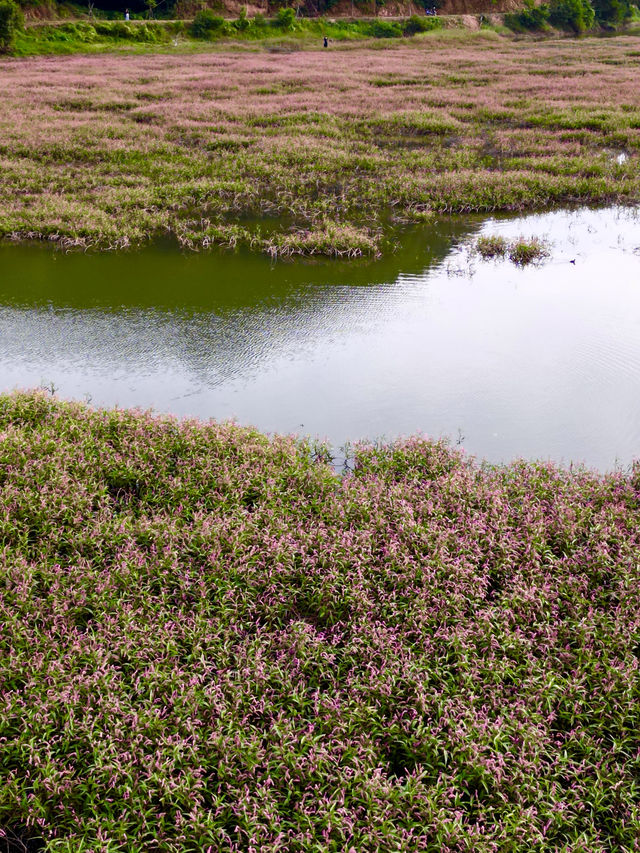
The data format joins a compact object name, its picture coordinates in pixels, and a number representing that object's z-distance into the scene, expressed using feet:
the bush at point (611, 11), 279.69
